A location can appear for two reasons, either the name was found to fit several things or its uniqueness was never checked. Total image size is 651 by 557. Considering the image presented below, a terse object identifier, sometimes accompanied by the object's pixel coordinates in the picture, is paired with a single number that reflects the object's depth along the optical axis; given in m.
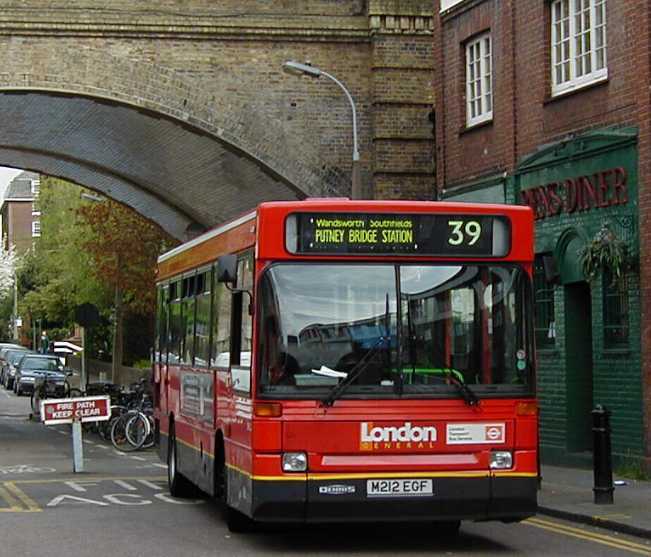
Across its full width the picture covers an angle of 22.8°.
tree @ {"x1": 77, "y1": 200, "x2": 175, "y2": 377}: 48.94
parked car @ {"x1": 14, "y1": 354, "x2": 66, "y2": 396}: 56.65
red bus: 12.13
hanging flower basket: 19.59
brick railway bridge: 27.83
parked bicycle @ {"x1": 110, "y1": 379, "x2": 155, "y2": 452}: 28.30
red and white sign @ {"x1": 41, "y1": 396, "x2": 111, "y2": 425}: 21.78
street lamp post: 25.83
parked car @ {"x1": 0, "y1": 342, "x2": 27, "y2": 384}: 70.42
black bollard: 15.85
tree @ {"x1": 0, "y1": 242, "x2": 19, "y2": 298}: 125.50
